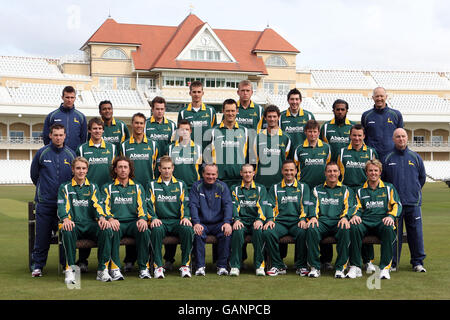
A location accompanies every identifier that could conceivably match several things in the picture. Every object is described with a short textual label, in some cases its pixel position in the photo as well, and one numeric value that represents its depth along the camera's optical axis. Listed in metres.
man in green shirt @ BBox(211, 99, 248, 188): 8.98
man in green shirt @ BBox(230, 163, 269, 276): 7.98
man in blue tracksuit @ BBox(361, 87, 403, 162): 9.07
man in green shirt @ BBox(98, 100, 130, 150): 9.23
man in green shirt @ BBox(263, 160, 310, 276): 8.00
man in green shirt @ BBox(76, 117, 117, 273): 8.52
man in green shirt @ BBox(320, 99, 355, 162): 9.12
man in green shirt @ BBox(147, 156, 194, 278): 7.86
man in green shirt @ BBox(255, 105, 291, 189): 9.02
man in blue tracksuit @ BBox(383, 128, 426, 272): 8.42
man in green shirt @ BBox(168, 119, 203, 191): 8.85
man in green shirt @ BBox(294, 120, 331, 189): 8.70
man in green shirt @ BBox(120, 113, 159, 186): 8.76
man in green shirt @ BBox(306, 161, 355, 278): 7.82
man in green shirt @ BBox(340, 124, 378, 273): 8.43
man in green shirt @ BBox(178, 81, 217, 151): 9.68
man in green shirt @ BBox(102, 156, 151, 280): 7.69
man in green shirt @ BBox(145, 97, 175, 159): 9.38
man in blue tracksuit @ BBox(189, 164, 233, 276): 7.94
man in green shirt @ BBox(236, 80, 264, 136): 9.76
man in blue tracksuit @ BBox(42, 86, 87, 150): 8.98
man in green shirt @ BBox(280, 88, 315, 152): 9.45
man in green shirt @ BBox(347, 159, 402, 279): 7.84
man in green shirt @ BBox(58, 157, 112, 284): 7.58
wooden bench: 7.77
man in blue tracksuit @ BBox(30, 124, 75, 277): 8.16
